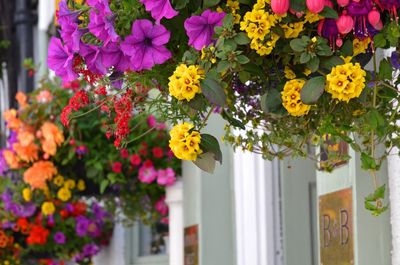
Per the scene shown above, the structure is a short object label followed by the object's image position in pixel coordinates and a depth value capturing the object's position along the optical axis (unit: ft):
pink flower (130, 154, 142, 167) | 23.23
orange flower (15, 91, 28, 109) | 23.55
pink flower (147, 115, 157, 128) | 23.13
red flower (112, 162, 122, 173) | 23.10
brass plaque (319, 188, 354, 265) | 13.00
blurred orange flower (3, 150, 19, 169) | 23.31
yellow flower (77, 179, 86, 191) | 24.16
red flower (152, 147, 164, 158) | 23.55
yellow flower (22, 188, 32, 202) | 24.85
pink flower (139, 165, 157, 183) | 23.36
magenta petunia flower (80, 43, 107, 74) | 9.47
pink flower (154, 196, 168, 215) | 25.21
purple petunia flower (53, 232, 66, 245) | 28.30
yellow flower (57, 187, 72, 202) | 24.08
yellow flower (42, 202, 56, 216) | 25.31
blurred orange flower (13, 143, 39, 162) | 23.03
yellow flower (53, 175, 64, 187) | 23.79
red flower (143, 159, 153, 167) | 23.41
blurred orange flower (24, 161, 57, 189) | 23.05
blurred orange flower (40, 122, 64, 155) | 22.45
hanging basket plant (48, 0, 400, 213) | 8.55
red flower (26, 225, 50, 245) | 27.49
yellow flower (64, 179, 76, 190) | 24.05
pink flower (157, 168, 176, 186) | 23.40
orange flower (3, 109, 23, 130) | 23.41
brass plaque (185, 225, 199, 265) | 20.50
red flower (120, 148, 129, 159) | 22.89
